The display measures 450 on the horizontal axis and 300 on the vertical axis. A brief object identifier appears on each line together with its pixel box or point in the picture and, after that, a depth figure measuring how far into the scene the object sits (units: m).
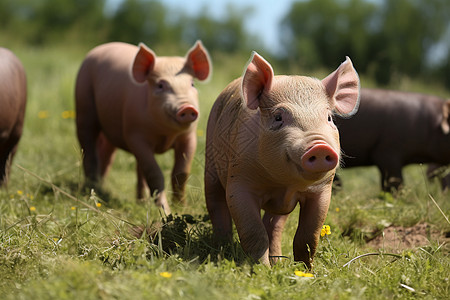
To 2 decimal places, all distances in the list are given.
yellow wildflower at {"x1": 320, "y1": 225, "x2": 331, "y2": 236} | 7.82
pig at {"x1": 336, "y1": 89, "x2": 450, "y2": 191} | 13.60
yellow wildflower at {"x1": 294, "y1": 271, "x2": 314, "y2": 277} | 6.11
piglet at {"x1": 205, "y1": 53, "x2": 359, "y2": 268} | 6.14
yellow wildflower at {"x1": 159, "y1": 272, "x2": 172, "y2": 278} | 5.52
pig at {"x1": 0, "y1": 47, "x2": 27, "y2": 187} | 11.22
